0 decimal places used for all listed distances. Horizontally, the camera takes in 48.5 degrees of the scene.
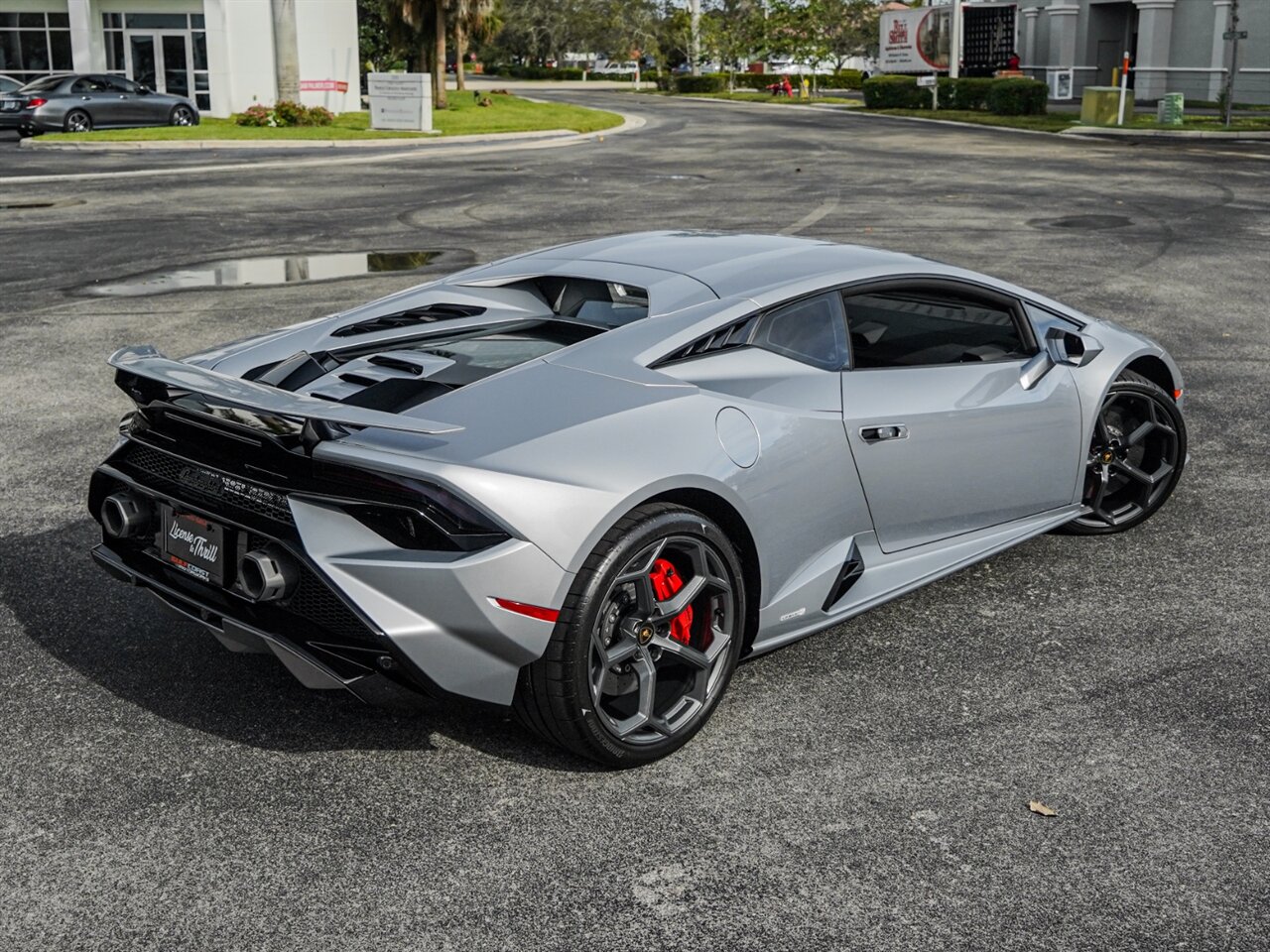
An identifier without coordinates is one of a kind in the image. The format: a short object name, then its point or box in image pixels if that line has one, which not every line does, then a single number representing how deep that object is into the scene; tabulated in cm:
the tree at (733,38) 7900
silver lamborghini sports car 375
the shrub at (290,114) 3594
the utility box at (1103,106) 3588
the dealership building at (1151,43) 4406
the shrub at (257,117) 3600
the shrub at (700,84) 7775
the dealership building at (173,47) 4206
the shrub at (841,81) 7838
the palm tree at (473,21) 4569
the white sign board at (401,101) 3488
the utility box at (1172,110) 3512
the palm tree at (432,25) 4481
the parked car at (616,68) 11316
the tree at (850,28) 8744
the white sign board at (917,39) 5341
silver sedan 3328
